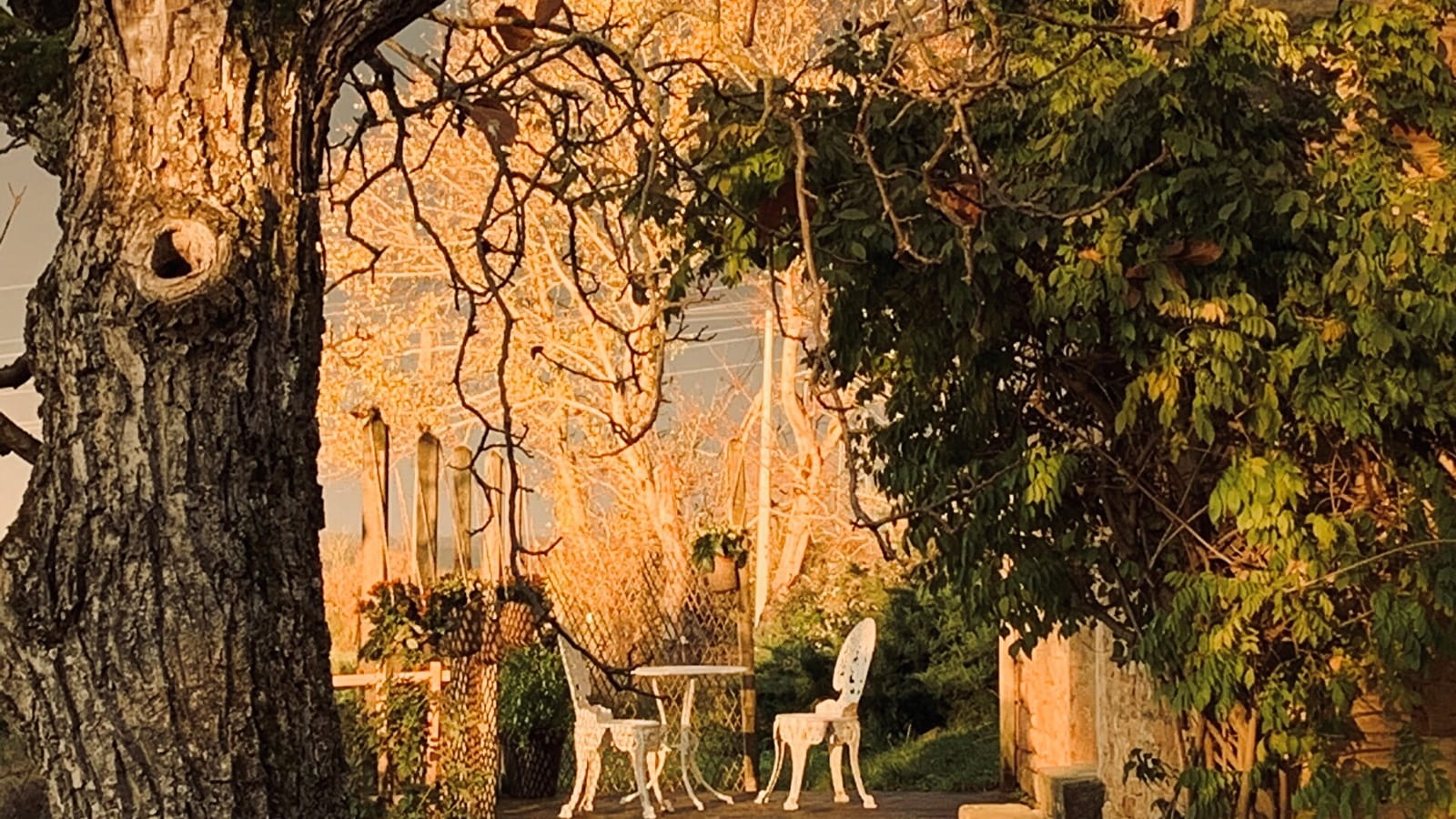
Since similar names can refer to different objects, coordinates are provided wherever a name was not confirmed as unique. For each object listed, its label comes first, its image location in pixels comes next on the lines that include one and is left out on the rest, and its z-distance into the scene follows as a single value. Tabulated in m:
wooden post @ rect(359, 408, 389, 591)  8.59
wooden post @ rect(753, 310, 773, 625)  14.72
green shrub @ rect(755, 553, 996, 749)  12.37
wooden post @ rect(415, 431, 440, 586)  9.23
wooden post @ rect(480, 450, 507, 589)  9.81
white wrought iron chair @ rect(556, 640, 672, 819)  9.07
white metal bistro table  9.73
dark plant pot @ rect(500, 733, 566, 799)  10.56
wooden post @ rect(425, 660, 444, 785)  8.38
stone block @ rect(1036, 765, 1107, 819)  6.84
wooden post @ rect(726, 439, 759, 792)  11.39
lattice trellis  11.78
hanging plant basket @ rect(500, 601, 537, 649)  10.38
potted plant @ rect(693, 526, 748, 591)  11.22
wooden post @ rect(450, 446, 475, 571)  9.83
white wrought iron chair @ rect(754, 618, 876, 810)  9.45
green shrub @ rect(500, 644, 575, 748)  10.50
